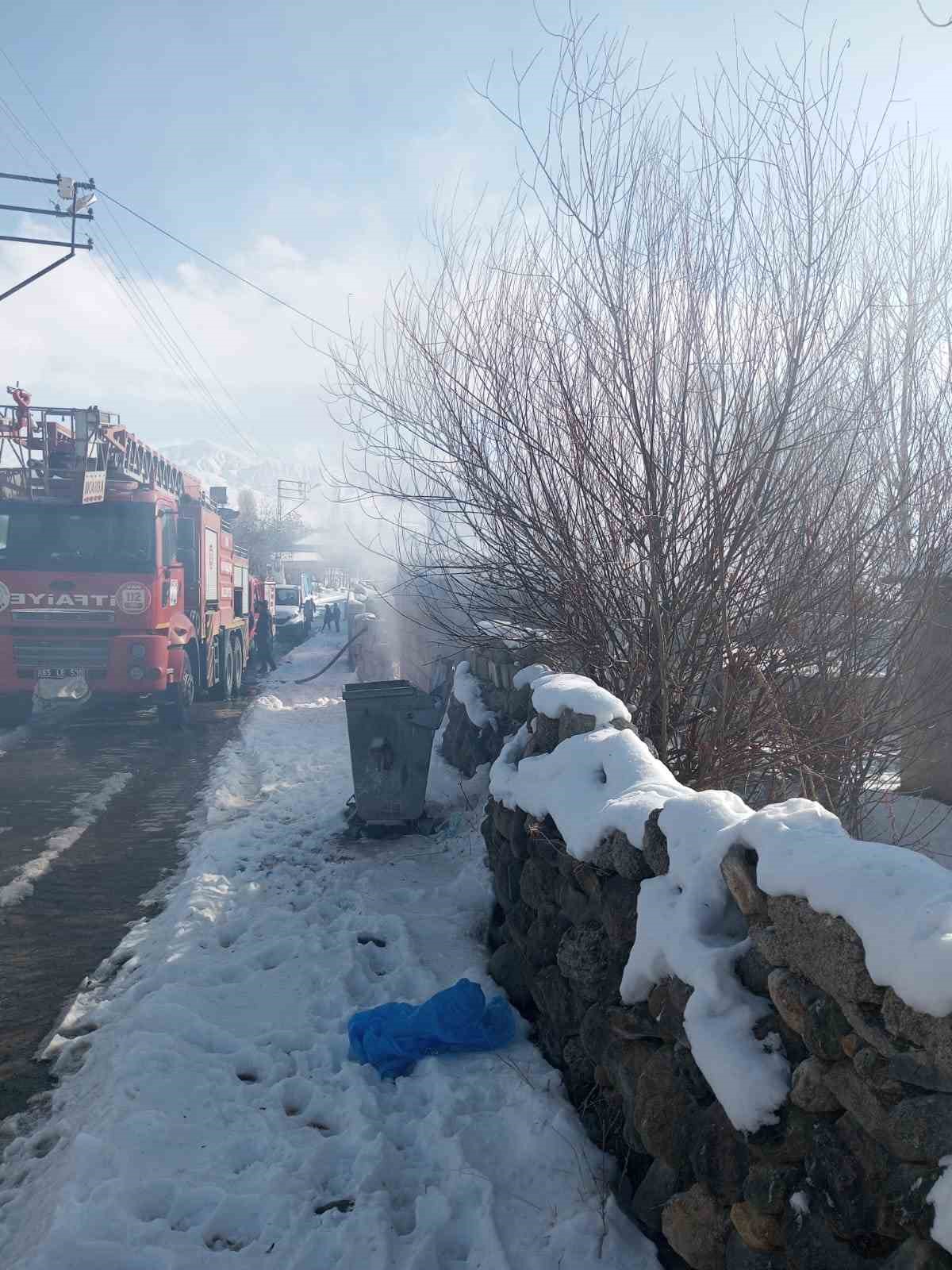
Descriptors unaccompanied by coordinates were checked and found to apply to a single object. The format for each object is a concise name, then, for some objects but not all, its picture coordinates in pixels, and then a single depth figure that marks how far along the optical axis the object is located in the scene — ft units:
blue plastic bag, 13.37
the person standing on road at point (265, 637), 72.79
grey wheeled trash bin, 25.30
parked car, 97.25
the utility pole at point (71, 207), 52.80
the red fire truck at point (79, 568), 38.22
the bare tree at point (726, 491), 14.75
